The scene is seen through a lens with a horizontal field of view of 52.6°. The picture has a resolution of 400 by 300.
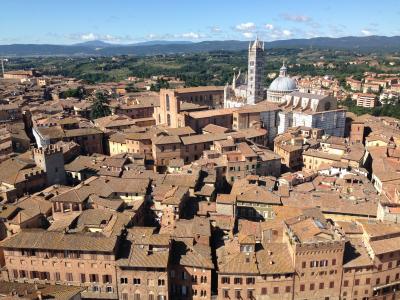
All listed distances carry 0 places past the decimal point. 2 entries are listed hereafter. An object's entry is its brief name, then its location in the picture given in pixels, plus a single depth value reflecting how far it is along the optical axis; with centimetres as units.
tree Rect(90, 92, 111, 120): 11494
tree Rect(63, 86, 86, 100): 15062
